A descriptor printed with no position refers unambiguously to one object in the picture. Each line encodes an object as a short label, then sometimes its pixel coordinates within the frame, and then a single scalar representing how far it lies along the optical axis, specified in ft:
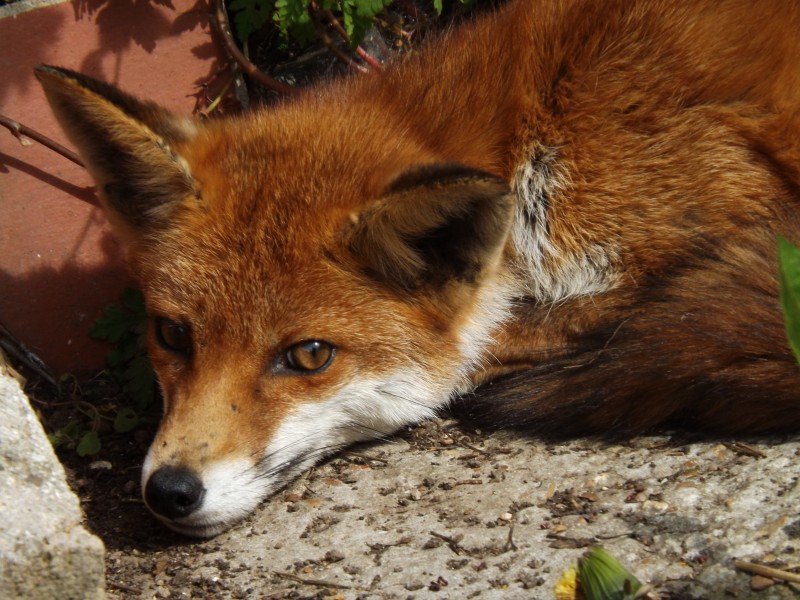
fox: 8.51
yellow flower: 8.16
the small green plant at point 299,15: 8.92
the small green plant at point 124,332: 8.93
